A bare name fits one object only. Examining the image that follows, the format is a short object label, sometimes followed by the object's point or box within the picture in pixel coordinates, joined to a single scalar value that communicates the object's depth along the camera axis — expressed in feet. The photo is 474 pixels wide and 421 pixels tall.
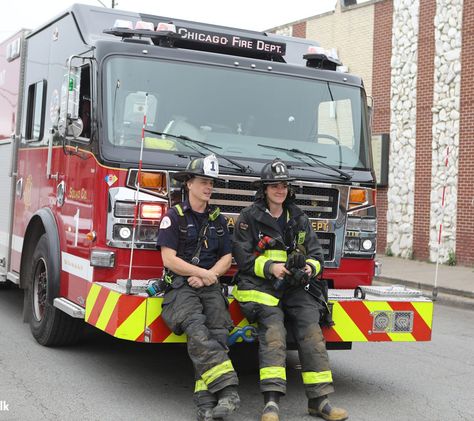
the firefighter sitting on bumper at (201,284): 16.57
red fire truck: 18.86
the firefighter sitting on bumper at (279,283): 17.26
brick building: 52.85
